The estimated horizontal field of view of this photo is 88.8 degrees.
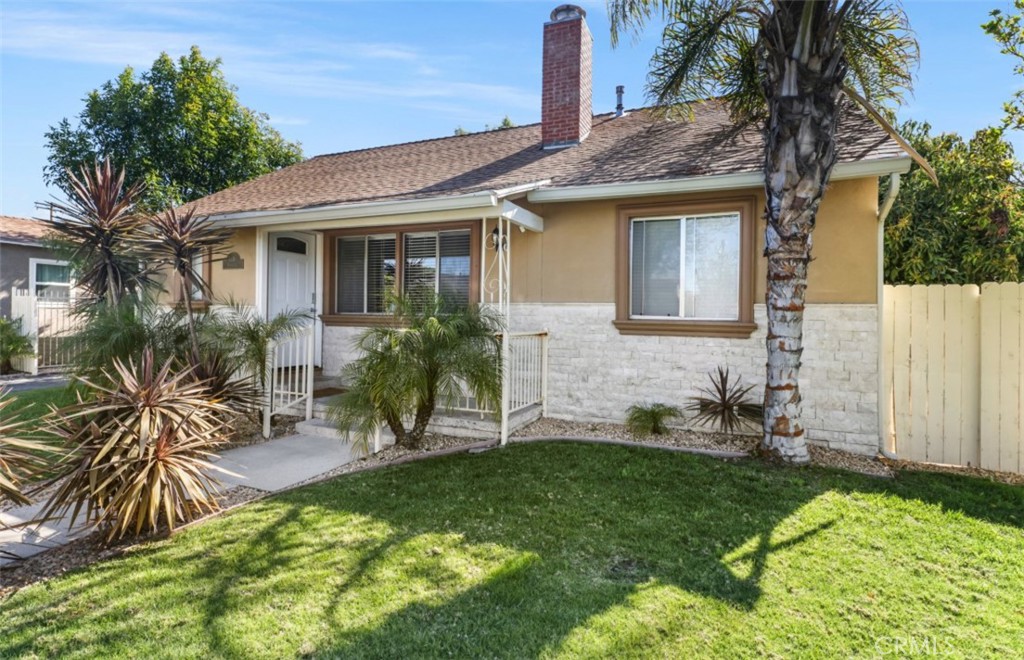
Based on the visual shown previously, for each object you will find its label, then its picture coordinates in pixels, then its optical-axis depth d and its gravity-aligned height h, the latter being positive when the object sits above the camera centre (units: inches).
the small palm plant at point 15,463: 134.9 -38.1
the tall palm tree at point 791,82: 203.3 +98.4
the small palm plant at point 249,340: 270.2 -7.6
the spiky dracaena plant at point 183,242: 272.1 +44.2
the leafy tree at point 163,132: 800.9 +302.0
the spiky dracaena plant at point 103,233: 288.0 +51.5
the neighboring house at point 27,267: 563.2 +64.7
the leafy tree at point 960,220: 319.6 +70.3
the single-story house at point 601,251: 240.8 +44.2
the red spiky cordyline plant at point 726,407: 251.3 -38.3
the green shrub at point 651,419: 260.2 -46.1
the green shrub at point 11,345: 484.7 -19.6
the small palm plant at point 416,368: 214.4 -17.3
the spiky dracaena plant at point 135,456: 144.9 -37.5
